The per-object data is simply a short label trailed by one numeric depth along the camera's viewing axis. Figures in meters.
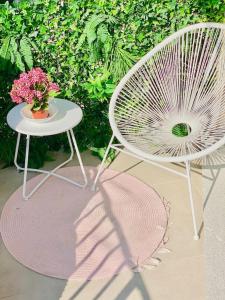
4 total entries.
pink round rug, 1.78
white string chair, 2.01
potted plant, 1.88
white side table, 1.92
